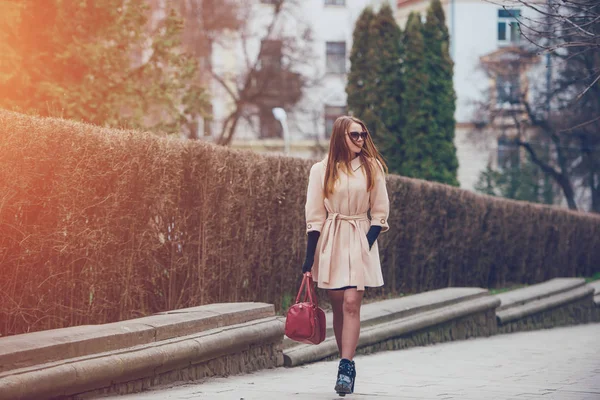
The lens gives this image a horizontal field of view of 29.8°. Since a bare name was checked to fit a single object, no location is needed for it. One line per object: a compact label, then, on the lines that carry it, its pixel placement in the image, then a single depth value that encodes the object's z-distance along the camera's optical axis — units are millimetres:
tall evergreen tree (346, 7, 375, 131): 34438
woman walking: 7785
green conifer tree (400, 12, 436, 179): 33562
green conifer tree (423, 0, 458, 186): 33938
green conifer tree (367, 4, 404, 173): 33938
